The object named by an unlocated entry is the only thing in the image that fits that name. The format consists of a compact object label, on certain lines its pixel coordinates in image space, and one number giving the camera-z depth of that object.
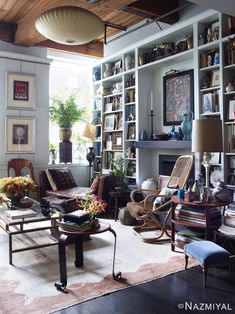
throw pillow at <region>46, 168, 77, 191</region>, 5.95
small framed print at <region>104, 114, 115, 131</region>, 6.57
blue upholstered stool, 2.79
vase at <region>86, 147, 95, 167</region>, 6.70
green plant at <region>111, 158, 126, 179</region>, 5.79
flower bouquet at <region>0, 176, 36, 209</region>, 3.87
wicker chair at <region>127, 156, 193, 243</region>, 4.30
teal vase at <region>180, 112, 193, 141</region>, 4.86
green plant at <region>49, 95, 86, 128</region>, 6.68
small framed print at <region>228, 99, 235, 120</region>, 4.21
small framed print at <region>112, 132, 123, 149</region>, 6.32
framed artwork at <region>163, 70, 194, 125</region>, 5.11
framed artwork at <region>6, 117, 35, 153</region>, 6.20
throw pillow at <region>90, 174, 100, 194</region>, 5.49
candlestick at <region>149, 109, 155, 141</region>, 5.81
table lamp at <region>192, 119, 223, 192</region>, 3.62
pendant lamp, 3.13
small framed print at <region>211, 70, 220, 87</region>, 4.43
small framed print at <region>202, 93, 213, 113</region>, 4.53
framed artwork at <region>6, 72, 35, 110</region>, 6.18
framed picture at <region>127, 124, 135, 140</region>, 6.07
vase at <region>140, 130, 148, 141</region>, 5.72
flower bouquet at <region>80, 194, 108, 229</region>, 2.90
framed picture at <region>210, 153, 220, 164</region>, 4.40
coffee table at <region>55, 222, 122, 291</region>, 2.76
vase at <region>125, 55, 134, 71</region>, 6.02
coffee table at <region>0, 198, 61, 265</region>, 3.31
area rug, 2.55
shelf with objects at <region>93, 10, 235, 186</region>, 4.36
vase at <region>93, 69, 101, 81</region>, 7.02
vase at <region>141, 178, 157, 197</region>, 5.44
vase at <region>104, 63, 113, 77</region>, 6.66
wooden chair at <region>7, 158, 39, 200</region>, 6.09
